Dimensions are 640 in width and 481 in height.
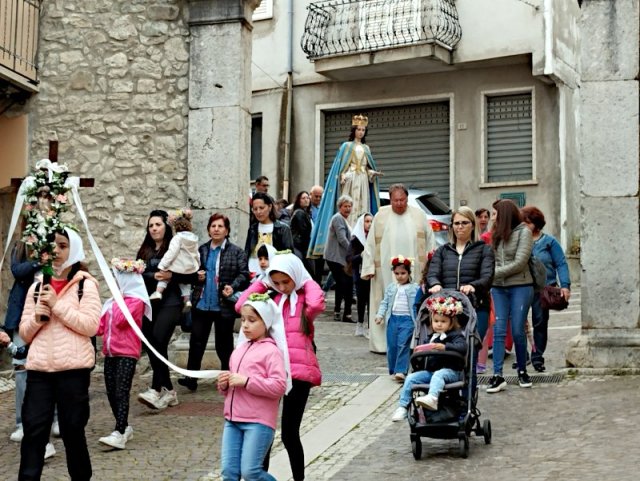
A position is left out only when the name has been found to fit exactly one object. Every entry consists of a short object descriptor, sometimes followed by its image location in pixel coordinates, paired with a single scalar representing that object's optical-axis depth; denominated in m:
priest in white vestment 13.49
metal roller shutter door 25.95
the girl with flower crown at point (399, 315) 11.66
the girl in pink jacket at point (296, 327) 8.01
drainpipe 27.34
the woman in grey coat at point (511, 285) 11.19
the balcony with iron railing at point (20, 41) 13.60
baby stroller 8.75
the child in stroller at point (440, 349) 8.88
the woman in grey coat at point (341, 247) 16.70
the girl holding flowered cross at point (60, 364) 7.70
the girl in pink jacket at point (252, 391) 7.16
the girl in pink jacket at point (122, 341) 9.72
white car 19.39
